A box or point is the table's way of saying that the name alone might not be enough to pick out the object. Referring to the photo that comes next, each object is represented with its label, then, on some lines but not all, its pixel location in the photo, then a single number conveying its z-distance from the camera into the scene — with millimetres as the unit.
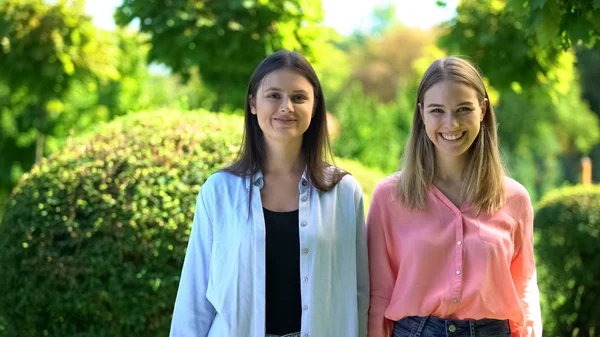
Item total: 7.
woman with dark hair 2721
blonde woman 2703
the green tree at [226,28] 6473
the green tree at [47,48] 7480
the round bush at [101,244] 4191
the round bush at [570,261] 5867
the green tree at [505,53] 6250
